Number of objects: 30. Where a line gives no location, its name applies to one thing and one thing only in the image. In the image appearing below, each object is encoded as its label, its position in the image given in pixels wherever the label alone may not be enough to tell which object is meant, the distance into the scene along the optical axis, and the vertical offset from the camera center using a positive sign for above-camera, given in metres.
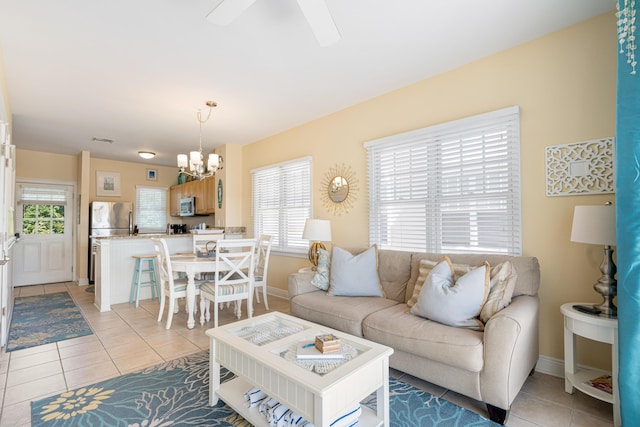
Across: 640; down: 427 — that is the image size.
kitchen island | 4.17 -0.73
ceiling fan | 1.69 +1.14
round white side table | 1.76 -0.82
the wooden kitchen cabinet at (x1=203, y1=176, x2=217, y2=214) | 5.86 +0.38
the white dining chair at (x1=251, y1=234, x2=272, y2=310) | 3.88 -0.66
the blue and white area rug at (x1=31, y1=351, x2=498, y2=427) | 1.82 -1.22
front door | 5.79 -0.37
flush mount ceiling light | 5.72 +1.11
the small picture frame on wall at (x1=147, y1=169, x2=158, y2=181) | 7.19 +0.92
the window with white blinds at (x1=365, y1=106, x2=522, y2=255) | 2.59 +0.24
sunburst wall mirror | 3.81 +0.31
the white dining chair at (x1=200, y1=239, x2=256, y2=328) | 3.33 -0.77
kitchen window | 7.05 +0.12
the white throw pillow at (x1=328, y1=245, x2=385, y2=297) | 2.88 -0.59
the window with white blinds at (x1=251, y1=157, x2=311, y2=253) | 4.50 +0.18
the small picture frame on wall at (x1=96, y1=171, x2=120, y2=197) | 6.51 +0.65
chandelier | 3.65 +0.62
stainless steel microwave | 6.50 +0.17
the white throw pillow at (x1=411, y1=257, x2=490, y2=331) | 2.05 -0.58
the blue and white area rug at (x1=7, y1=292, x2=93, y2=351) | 3.12 -1.26
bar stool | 4.39 -0.91
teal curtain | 1.57 -0.11
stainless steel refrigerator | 6.05 -0.13
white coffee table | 1.38 -0.79
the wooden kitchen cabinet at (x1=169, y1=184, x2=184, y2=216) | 7.08 +0.35
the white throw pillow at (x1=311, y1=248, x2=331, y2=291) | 3.08 -0.60
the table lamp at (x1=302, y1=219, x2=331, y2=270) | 3.59 -0.20
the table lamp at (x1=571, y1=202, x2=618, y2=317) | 1.87 -0.15
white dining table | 3.37 -0.61
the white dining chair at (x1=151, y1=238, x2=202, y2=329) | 3.39 -0.79
